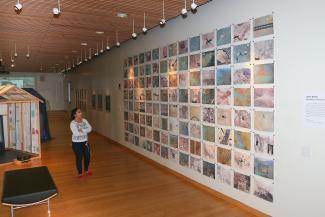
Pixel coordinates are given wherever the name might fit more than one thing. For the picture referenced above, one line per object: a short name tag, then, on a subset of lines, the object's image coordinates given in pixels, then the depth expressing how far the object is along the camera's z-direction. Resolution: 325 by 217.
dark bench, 3.49
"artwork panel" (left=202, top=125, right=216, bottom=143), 4.82
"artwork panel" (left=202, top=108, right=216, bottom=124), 4.80
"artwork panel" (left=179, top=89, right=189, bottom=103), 5.52
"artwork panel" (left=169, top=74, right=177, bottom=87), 5.86
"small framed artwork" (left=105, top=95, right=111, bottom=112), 10.09
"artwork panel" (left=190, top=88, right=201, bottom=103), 5.14
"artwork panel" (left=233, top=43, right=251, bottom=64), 4.09
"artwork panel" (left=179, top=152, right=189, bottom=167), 5.57
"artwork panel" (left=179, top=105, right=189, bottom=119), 5.53
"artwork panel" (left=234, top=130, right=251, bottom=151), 4.14
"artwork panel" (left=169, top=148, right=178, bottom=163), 5.93
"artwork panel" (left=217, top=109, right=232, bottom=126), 4.46
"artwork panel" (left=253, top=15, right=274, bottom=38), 3.75
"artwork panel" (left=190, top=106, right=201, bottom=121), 5.16
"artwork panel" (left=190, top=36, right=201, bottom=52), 5.11
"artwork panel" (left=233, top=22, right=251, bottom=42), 4.08
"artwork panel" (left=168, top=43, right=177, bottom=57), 5.83
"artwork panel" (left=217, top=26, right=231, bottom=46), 4.44
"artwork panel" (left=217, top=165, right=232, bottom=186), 4.53
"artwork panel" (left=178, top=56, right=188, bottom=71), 5.48
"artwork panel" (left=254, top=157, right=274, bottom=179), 3.82
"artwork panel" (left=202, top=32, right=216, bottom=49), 4.77
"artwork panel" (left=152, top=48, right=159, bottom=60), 6.55
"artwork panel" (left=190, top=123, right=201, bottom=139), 5.17
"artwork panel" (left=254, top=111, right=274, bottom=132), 3.80
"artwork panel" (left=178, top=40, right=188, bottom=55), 5.46
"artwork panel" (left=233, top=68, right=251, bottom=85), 4.10
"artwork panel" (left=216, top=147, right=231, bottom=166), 4.50
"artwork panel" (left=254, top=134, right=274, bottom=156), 3.81
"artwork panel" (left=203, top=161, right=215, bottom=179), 4.87
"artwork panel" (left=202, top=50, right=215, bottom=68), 4.78
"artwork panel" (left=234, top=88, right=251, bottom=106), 4.11
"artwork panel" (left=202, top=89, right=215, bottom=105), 4.80
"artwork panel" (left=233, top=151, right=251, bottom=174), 4.15
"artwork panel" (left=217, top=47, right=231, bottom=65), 4.45
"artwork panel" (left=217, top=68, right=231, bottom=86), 4.46
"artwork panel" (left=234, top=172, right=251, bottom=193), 4.17
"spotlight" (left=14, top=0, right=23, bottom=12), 3.61
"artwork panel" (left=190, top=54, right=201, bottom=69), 5.11
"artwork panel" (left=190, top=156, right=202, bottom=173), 5.19
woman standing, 5.85
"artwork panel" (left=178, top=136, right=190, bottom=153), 5.53
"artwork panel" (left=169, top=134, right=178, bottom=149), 5.91
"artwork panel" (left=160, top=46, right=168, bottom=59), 6.16
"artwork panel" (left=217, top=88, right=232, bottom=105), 4.46
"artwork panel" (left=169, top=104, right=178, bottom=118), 5.88
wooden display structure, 7.72
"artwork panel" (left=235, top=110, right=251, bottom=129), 4.13
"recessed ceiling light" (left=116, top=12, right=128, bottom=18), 5.04
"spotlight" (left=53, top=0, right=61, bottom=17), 3.83
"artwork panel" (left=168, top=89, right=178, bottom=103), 5.86
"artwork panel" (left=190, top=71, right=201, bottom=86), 5.13
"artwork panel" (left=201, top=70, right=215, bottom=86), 4.80
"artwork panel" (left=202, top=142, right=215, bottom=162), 4.85
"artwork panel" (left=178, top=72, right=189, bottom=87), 5.51
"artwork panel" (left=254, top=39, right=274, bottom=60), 3.76
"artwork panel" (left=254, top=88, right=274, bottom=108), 3.78
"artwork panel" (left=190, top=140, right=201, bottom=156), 5.18
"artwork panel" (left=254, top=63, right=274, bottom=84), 3.77
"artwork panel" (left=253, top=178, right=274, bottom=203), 3.84
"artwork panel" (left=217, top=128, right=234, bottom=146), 4.44
